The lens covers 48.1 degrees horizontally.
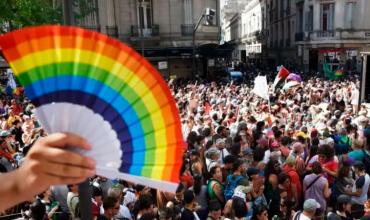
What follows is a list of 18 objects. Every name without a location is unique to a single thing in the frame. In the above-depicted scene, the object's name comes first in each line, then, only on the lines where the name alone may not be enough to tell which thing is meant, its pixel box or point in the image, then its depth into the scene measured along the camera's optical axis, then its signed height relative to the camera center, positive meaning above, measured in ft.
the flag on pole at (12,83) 57.25 -2.97
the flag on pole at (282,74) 53.72 -2.84
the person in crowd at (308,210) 15.21 -5.82
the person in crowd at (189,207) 15.32 -5.80
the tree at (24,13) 47.01 +5.71
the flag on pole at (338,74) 76.24 -4.36
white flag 41.24 -3.50
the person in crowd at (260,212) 15.89 -6.10
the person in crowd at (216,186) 17.98 -5.74
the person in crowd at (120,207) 15.49 -5.85
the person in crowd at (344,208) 16.46 -6.25
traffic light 56.10 +5.80
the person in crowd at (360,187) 18.78 -6.27
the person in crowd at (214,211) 15.64 -5.89
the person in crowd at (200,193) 17.85 -5.94
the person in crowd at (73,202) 15.30 -5.40
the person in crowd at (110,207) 15.19 -5.44
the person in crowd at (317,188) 18.57 -6.11
